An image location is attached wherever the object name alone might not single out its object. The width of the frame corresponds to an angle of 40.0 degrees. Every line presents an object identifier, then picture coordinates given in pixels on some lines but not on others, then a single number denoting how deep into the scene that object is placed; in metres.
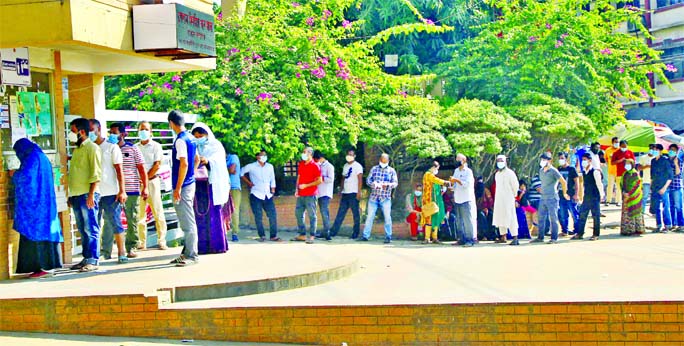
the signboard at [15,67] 9.60
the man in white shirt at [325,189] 17.45
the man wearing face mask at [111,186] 10.60
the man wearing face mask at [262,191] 16.92
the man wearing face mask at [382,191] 17.64
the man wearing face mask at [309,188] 17.02
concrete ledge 8.94
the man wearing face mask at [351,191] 17.92
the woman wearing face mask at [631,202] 17.88
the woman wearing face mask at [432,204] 17.89
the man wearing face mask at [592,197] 17.52
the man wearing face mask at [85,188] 10.10
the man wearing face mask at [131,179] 11.60
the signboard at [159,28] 10.42
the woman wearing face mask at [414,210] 18.44
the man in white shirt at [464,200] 17.02
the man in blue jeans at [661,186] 18.50
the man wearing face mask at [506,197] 17.41
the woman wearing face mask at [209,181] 11.22
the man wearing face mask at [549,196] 17.06
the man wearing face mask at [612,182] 20.60
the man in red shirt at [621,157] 19.45
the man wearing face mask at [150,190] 12.56
